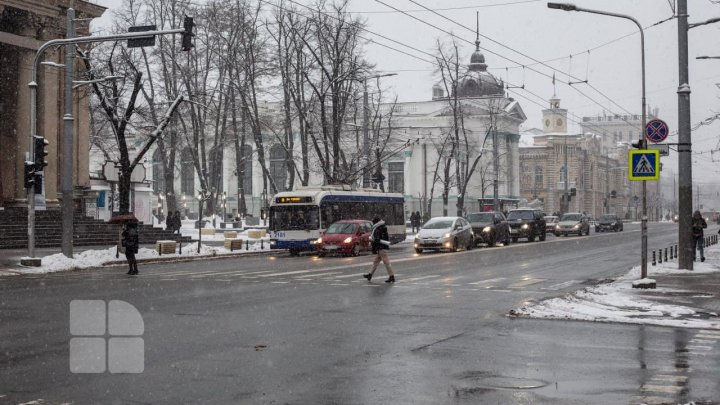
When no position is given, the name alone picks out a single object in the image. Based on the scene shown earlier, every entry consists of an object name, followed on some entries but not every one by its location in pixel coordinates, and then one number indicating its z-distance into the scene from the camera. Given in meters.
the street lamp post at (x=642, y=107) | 20.45
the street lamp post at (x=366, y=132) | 46.47
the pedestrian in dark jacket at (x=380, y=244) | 20.94
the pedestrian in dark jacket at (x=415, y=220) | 68.19
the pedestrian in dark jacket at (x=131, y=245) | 24.72
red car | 35.06
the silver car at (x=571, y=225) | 62.34
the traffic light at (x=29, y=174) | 26.69
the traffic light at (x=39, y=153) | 26.94
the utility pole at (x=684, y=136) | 22.78
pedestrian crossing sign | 19.81
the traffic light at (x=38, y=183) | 26.77
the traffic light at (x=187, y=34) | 22.70
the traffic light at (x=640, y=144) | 20.89
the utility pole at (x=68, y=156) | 28.31
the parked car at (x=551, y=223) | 69.15
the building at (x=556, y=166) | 129.12
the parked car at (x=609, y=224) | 73.69
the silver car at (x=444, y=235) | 36.50
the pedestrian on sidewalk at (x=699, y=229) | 27.90
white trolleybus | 38.53
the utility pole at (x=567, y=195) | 86.62
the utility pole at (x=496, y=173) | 62.00
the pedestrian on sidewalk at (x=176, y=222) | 50.86
